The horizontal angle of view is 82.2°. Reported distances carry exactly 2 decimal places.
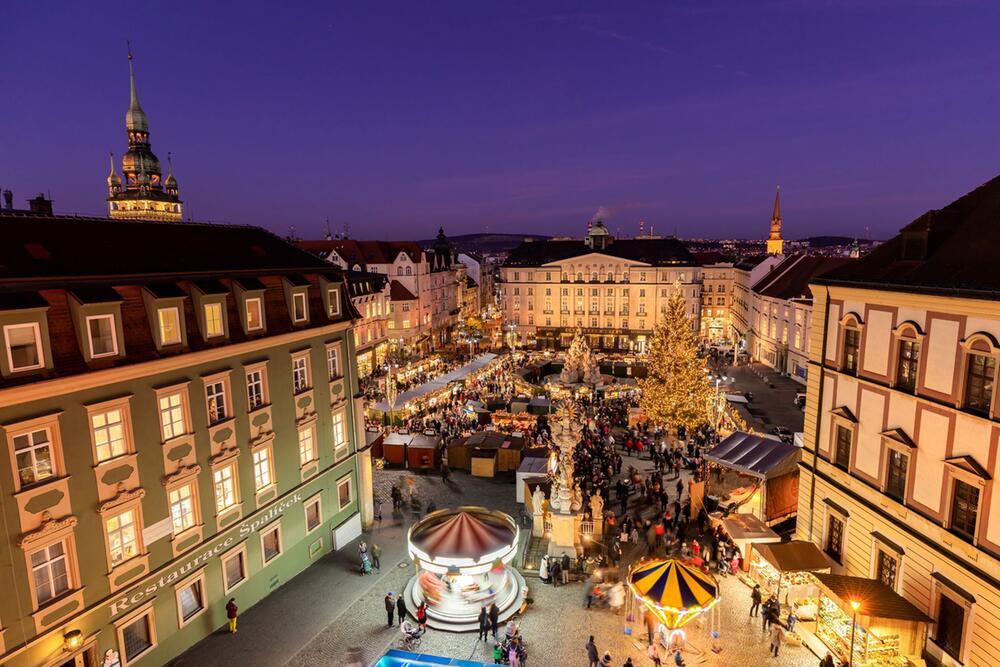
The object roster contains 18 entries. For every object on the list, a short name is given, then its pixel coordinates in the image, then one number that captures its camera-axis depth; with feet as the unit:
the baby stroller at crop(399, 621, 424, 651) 57.52
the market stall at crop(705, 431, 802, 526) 79.05
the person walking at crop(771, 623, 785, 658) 54.34
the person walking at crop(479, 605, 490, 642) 58.34
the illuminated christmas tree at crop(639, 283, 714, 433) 117.70
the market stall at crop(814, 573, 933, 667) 49.29
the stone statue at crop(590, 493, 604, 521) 77.41
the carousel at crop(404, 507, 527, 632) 61.31
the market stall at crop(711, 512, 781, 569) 68.23
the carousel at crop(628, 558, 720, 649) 53.57
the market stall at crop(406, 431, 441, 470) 107.45
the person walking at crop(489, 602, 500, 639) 58.52
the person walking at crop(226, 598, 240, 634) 58.29
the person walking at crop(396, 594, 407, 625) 60.13
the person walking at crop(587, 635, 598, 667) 51.52
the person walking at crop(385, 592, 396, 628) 60.18
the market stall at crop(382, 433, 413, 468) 110.11
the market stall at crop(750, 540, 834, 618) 59.67
